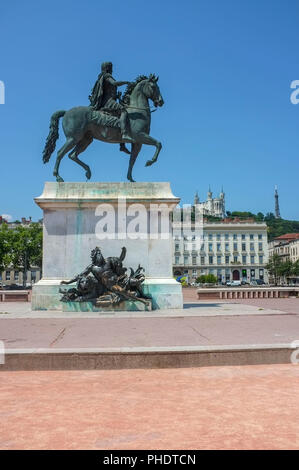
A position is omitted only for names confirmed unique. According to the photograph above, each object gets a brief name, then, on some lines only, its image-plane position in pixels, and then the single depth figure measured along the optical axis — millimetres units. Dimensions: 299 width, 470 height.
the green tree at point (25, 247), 70750
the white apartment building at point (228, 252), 124250
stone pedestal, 14070
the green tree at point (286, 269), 98444
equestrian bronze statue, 14578
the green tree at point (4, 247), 68625
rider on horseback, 14461
